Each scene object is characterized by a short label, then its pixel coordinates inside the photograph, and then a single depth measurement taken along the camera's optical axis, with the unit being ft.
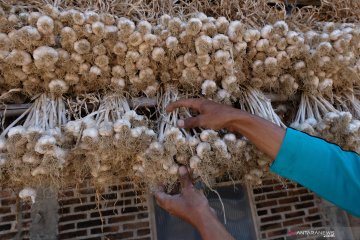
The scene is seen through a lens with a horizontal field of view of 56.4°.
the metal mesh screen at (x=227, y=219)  7.26
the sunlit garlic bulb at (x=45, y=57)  3.79
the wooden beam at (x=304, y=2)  5.68
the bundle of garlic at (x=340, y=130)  4.55
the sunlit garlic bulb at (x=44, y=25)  3.80
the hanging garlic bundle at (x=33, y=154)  3.54
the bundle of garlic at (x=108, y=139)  3.75
